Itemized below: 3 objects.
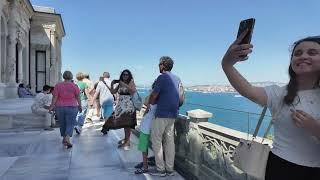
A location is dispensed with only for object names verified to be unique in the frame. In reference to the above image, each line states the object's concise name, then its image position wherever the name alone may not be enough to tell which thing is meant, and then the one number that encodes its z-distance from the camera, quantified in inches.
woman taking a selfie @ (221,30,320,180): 50.9
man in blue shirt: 137.6
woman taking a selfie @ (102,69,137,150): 186.3
